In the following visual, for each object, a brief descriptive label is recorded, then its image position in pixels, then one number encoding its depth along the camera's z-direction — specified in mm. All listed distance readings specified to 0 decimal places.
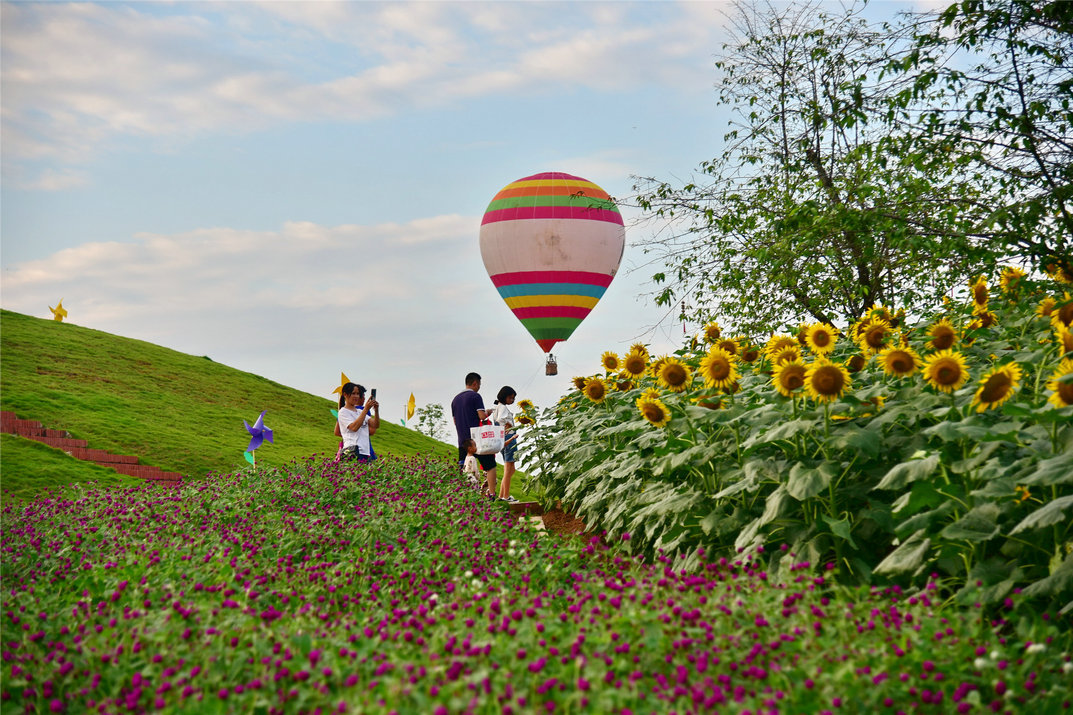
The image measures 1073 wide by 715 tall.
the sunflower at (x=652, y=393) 8481
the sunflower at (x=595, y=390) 10008
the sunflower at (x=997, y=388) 5457
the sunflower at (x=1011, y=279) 9228
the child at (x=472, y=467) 13250
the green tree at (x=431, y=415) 35156
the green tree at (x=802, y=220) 14609
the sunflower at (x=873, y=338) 7883
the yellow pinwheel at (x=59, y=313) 34800
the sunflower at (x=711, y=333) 10852
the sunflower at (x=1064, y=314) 6861
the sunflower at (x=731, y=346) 8977
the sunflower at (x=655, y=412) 7594
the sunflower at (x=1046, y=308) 7539
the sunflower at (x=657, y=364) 8817
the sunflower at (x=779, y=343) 8398
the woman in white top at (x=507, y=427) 12570
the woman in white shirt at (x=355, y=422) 13086
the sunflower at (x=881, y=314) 9875
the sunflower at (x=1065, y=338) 5844
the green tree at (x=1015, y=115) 9148
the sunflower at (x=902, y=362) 6367
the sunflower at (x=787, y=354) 7336
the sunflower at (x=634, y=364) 9742
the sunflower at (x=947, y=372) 5879
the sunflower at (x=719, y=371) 7484
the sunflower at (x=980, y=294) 9039
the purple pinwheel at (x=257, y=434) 14344
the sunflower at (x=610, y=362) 11195
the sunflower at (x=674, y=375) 7887
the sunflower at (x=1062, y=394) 4945
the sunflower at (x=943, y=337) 6488
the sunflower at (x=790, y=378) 6270
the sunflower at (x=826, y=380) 5902
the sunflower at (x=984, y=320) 8969
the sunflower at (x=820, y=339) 7695
